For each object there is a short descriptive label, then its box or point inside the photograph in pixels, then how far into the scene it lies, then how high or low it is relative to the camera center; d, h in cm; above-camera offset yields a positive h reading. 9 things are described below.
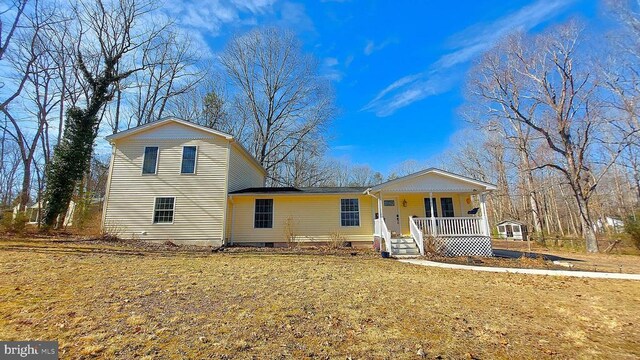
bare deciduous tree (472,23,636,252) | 1625 +681
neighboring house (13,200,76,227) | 1571 +126
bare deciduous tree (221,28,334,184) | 2634 +1037
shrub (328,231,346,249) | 1397 -39
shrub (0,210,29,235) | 1233 +54
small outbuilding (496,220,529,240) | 2932 +9
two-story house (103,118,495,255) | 1349 +168
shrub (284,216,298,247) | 1425 +9
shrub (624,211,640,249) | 1455 +8
